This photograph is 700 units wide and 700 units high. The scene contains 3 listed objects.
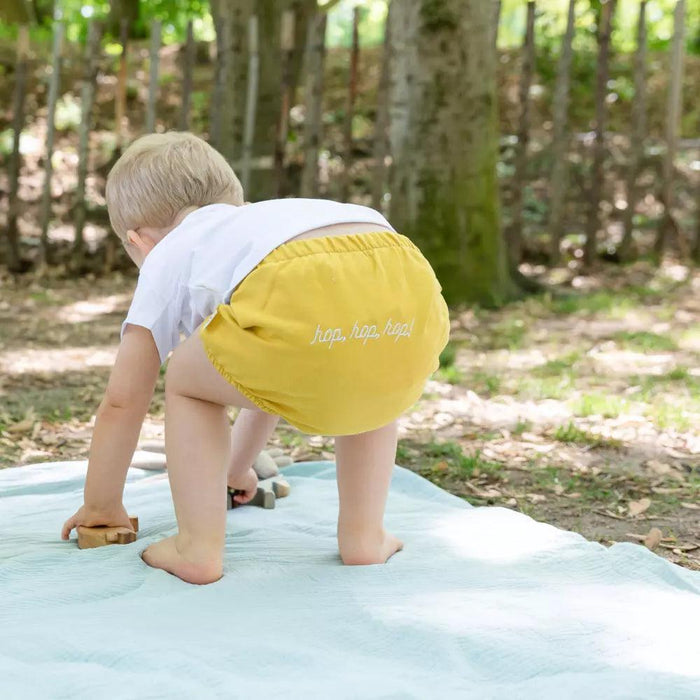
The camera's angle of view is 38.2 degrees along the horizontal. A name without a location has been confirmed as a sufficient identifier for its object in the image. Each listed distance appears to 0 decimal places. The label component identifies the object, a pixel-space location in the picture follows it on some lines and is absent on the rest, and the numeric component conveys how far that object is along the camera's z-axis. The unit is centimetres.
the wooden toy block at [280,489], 290
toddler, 202
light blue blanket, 167
